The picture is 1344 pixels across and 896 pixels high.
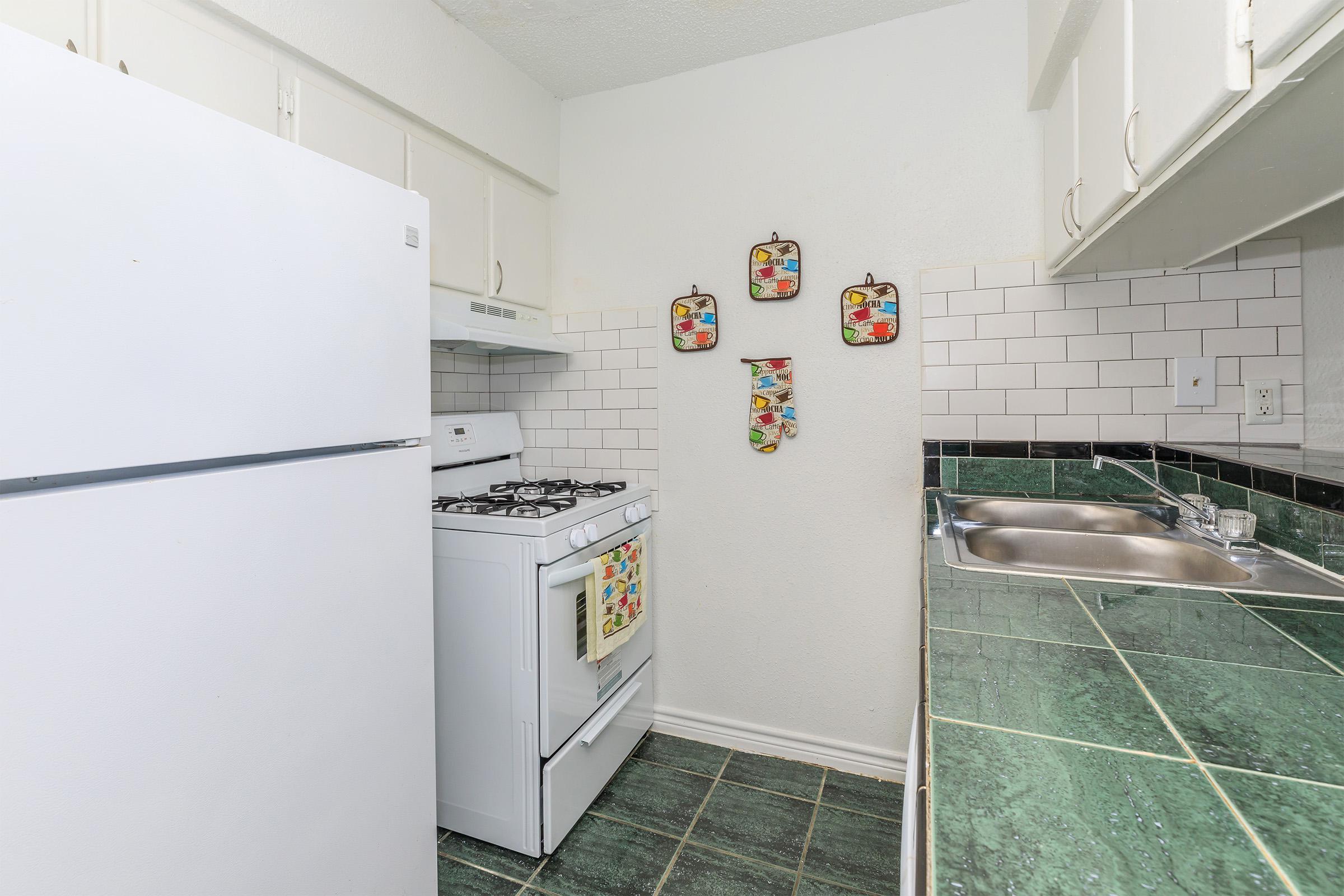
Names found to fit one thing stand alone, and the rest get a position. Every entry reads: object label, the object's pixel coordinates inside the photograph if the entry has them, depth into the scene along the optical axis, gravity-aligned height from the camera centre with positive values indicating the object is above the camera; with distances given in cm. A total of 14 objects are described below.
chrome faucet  135 -17
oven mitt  217 +12
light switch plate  174 +15
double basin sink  108 -25
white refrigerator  71 -9
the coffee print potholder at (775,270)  215 +60
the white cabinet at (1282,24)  62 +44
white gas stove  167 -66
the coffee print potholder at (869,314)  204 +41
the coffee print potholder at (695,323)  226 +43
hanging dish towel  187 -52
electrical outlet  167 +9
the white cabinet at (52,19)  106 +77
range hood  184 +40
